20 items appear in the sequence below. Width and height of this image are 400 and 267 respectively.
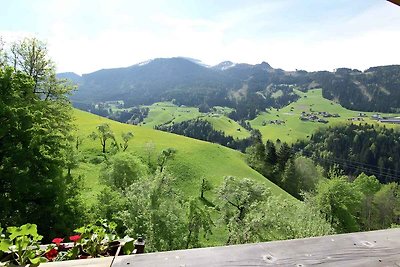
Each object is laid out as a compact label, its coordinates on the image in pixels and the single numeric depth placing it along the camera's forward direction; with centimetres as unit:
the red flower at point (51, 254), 290
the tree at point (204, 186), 4828
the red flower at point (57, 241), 337
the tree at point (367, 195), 6444
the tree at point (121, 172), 3350
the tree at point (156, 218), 1952
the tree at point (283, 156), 8025
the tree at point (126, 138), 5941
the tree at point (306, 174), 7562
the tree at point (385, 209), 6412
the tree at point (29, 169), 1516
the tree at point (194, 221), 2262
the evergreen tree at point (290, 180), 7532
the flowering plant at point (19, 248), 231
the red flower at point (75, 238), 324
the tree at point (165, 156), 5547
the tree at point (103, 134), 5639
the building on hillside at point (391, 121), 18925
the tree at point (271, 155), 8188
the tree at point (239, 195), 3294
